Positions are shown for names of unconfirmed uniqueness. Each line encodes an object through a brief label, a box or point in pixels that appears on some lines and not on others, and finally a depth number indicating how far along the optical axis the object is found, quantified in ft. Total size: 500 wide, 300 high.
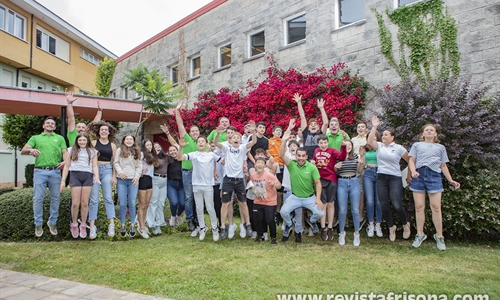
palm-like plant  40.98
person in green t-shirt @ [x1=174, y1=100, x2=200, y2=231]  22.41
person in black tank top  19.77
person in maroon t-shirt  19.57
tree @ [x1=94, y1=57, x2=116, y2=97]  68.33
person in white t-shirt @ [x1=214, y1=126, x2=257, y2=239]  20.22
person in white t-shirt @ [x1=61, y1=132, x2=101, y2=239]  19.04
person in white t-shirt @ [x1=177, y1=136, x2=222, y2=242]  20.36
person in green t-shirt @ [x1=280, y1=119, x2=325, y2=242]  18.93
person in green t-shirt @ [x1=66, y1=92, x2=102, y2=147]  20.37
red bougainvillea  30.71
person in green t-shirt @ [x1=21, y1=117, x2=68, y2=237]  19.34
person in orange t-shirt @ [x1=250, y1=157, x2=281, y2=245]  19.48
